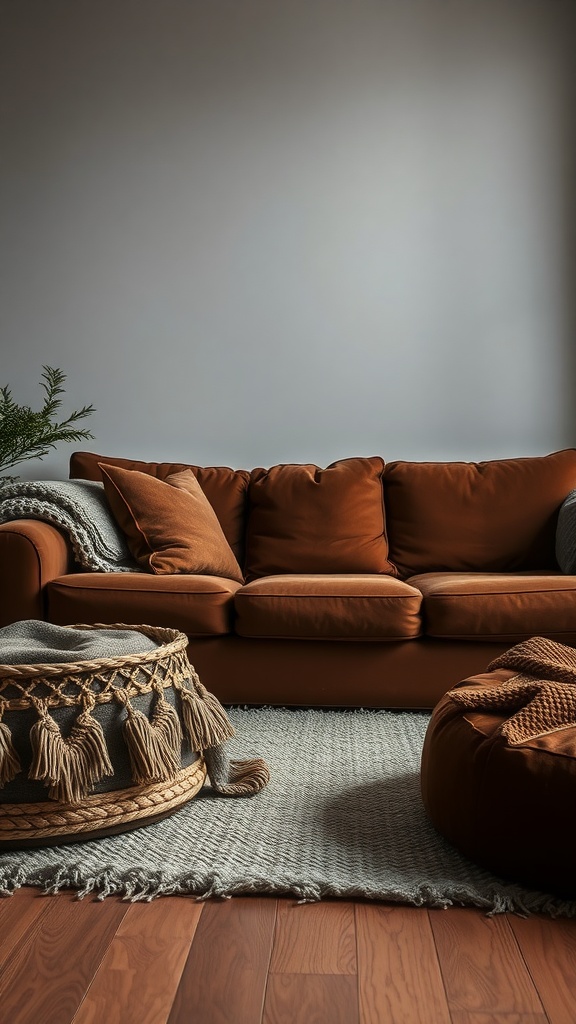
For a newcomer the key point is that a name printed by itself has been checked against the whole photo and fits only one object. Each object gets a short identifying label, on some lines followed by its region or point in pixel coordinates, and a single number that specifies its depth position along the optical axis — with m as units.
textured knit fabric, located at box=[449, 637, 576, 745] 1.57
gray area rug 1.47
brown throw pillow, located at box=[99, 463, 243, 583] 2.94
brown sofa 2.63
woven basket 1.63
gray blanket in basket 1.72
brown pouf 1.44
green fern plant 3.46
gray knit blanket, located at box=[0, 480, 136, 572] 2.87
